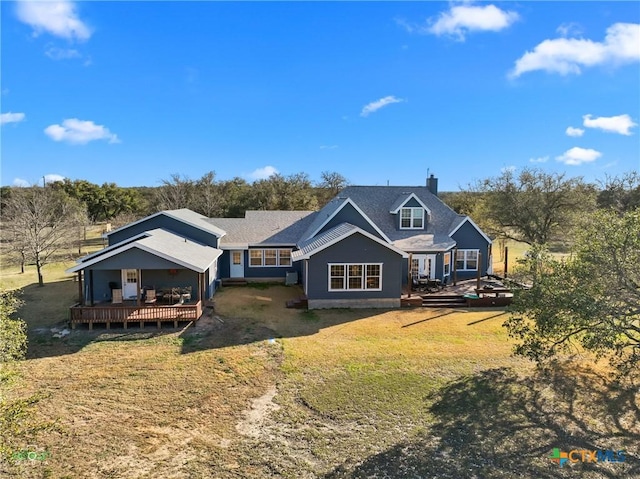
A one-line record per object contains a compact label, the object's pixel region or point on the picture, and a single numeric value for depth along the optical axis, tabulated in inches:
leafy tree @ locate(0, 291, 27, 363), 304.8
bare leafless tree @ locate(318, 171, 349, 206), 2103.1
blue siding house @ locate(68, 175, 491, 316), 732.0
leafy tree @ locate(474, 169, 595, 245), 998.4
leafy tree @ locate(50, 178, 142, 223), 2208.8
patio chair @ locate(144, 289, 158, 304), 698.8
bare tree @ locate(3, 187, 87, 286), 975.0
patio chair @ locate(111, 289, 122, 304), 701.9
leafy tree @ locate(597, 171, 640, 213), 1208.8
